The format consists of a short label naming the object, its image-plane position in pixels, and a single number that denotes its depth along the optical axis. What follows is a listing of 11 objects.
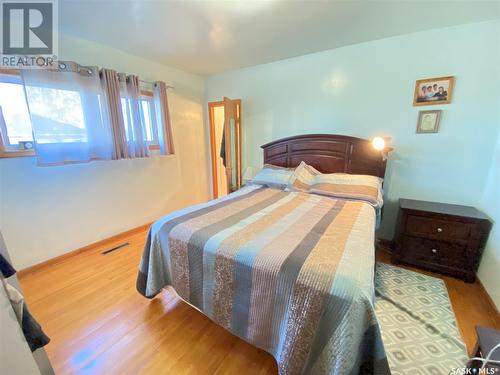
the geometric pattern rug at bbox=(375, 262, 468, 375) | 1.22
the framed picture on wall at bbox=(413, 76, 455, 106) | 2.04
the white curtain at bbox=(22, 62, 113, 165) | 1.92
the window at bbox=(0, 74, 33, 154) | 1.84
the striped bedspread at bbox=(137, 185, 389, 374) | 0.91
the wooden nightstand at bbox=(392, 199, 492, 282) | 1.83
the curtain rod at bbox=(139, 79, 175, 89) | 3.07
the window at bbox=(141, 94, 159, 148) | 2.84
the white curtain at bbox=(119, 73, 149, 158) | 2.51
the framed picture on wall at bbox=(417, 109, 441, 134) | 2.13
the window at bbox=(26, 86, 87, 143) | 1.91
